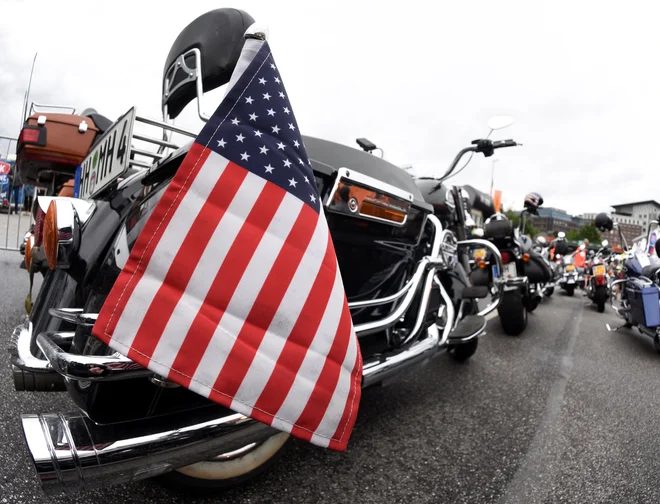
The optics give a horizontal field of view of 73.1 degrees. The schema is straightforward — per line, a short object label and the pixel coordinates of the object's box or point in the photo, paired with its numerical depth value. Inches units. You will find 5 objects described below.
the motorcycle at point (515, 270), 163.9
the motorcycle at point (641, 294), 160.6
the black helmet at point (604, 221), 251.3
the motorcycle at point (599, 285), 275.6
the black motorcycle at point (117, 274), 40.4
